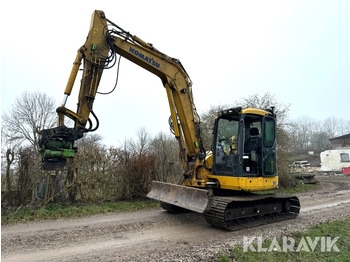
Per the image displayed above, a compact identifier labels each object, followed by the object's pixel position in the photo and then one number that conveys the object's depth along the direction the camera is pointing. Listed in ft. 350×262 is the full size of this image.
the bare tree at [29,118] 88.22
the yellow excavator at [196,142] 19.07
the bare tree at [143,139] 106.65
